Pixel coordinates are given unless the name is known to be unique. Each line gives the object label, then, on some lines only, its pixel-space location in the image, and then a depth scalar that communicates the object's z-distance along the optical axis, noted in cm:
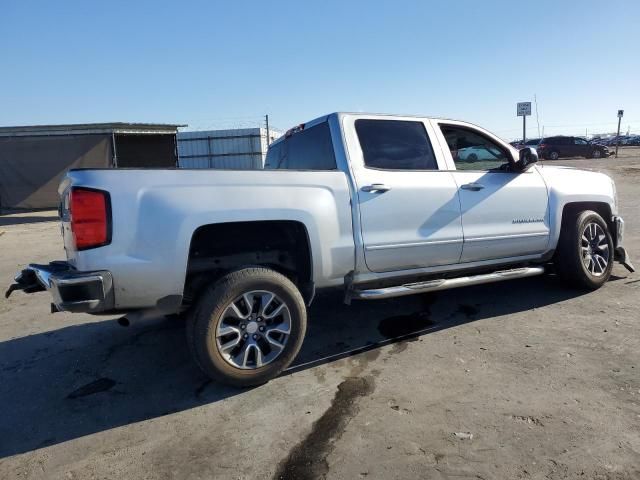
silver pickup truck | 306
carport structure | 1645
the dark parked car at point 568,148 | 3319
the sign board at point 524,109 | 1830
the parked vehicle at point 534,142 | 3399
